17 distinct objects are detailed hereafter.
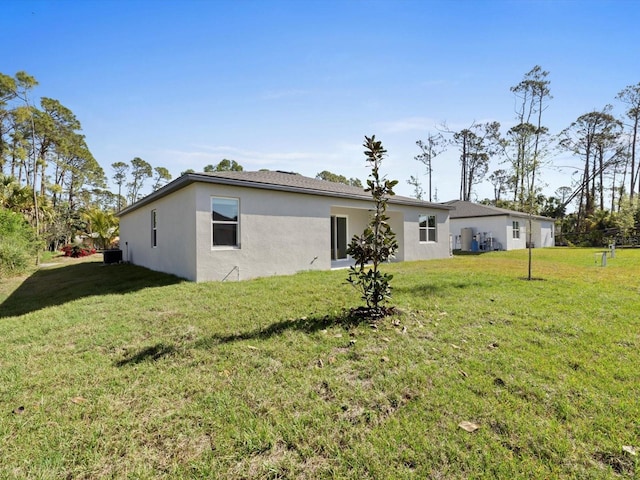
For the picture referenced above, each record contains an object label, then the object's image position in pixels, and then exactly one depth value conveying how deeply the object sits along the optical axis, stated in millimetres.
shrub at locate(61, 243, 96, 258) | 22875
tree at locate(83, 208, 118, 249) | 24516
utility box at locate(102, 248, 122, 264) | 16438
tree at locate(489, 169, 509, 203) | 39031
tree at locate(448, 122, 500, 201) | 36472
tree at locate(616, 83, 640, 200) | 31594
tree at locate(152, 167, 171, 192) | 48059
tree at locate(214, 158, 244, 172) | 43000
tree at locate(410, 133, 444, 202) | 37141
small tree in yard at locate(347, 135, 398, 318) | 5082
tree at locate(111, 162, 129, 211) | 45812
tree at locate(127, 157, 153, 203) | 46569
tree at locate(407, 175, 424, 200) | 39000
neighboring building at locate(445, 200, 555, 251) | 23609
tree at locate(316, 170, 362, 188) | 48772
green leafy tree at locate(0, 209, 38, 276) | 11227
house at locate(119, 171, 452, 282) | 8703
